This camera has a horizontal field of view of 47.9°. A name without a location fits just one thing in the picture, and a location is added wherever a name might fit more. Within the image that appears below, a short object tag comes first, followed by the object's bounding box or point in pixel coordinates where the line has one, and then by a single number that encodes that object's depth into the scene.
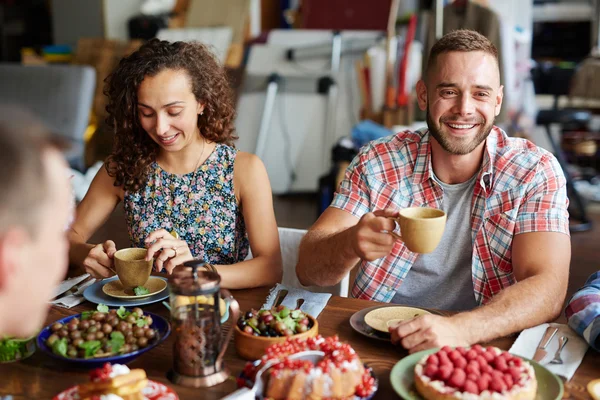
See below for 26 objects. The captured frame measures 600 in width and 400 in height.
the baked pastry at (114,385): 1.02
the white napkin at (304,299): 1.45
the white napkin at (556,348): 1.20
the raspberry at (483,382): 1.02
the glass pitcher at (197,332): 1.14
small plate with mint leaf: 1.52
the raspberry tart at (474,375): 1.02
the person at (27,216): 0.67
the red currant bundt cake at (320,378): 1.03
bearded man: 1.66
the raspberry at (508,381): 1.03
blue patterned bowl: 1.18
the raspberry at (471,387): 1.01
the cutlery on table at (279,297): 1.50
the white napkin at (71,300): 1.52
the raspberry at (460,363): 1.06
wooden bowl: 1.20
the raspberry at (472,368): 1.04
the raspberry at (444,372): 1.05
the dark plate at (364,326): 1.31
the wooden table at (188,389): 1.13
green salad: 1.24
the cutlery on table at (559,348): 1.22
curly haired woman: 1.83
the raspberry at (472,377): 1.03
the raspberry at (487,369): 1.05
